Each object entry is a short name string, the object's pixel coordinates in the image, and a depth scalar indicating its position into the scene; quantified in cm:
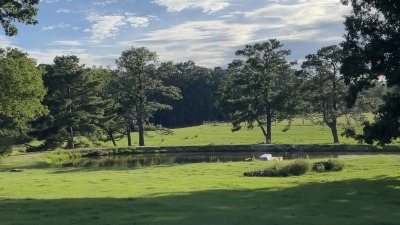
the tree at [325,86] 6625
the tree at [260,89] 7019
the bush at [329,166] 3416
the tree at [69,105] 6725
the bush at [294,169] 3228
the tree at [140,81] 7444
